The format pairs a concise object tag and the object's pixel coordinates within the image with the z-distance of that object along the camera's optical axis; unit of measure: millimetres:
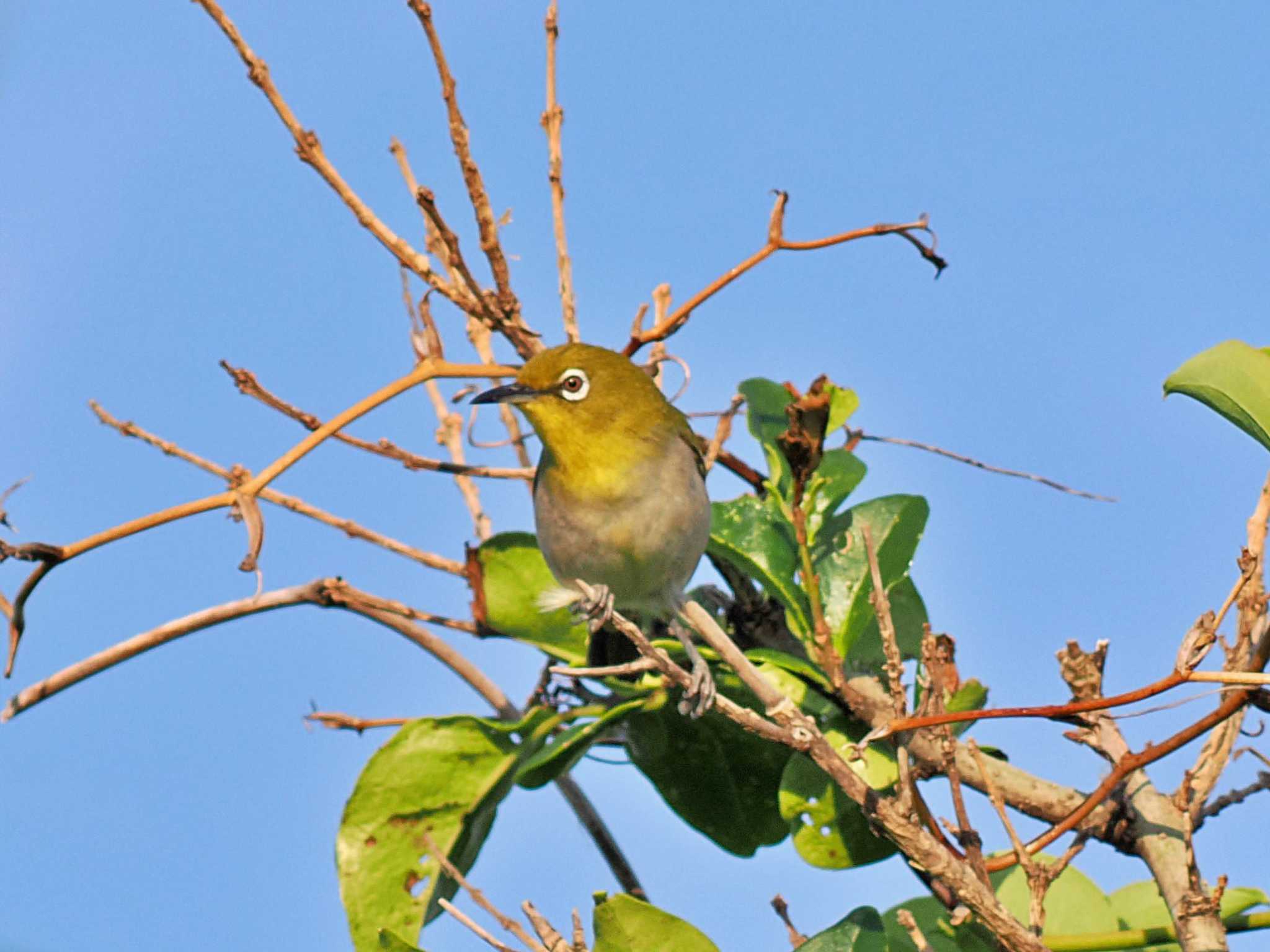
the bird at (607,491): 5793
